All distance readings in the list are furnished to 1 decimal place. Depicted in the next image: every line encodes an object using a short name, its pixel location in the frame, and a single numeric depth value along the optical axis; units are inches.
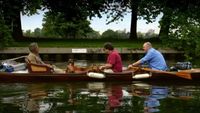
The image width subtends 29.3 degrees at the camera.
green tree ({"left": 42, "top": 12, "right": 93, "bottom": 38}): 1377.4
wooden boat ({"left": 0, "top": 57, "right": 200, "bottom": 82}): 550.3
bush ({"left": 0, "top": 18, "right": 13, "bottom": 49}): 954.7
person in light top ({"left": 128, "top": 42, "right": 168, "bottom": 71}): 554.0
